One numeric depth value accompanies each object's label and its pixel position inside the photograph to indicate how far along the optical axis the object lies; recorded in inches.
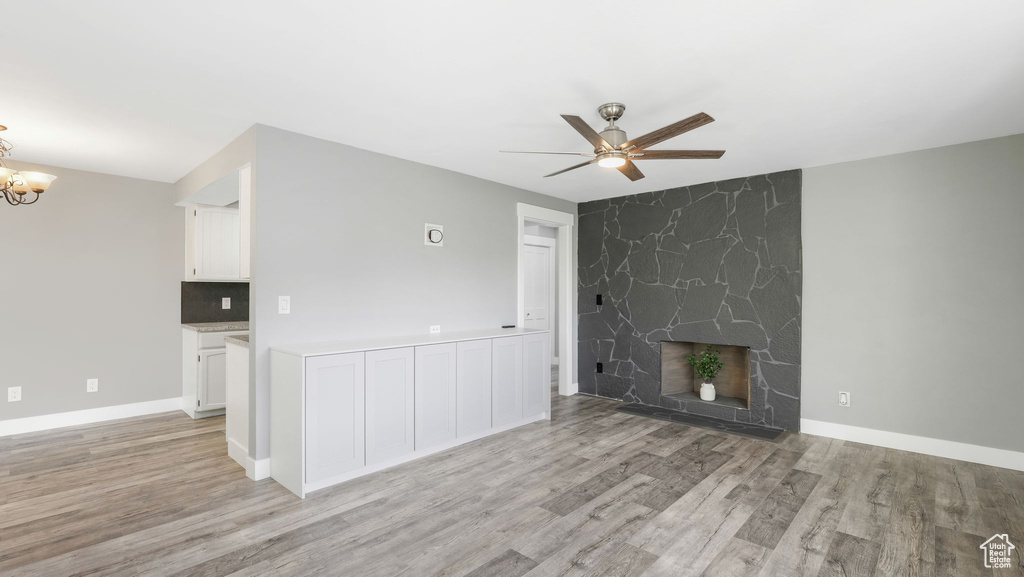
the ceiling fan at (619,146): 103.8
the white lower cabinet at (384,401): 115.9
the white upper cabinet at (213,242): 193.3
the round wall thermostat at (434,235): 164.6
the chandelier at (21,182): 120.3
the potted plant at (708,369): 196.5
